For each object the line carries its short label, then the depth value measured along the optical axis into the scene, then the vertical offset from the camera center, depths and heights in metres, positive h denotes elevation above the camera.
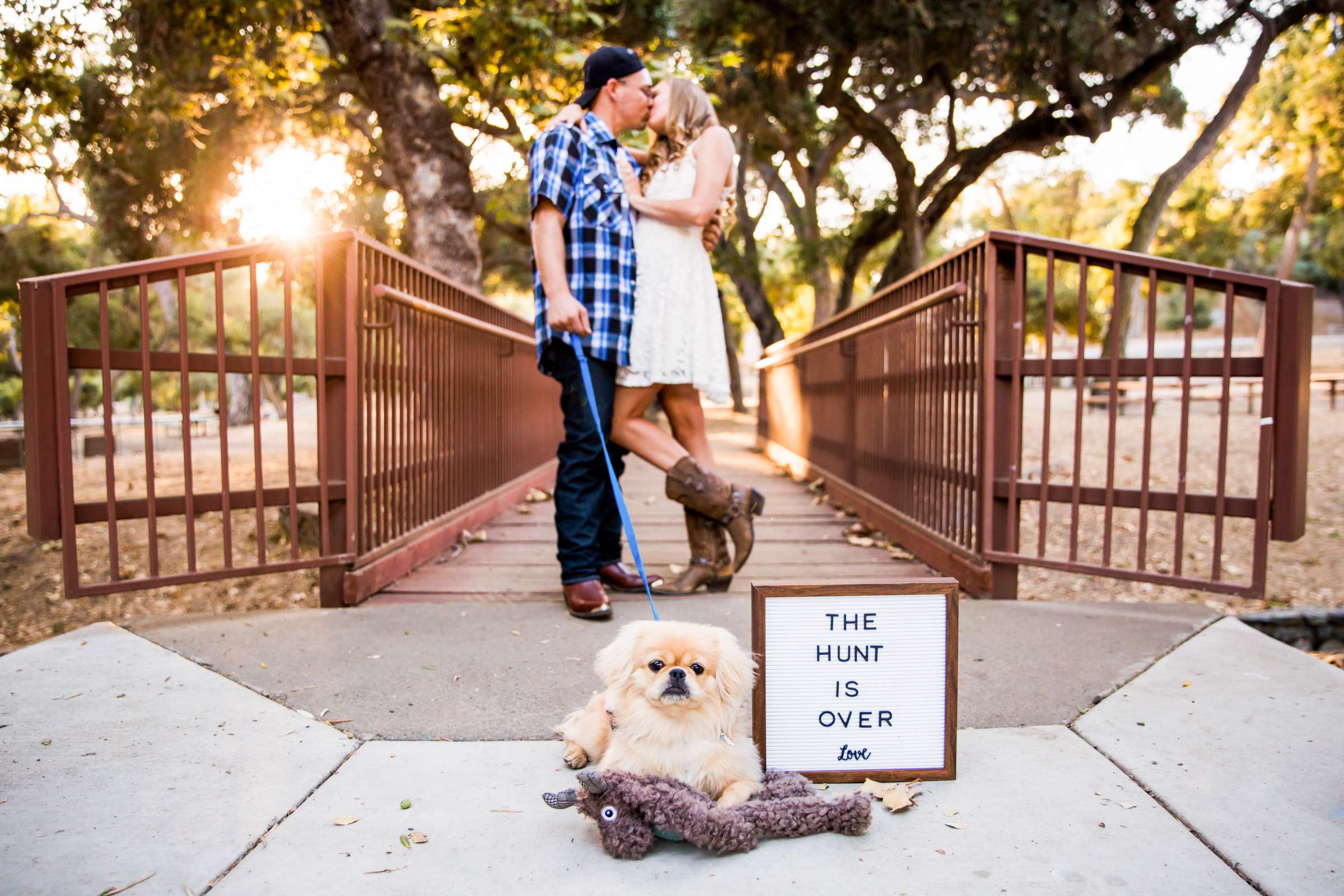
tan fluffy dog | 1.66 -0.58
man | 3.05 +0.46
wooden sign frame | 1.85 -0.51
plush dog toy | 1.55 -0.74
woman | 3.17 +0.33
